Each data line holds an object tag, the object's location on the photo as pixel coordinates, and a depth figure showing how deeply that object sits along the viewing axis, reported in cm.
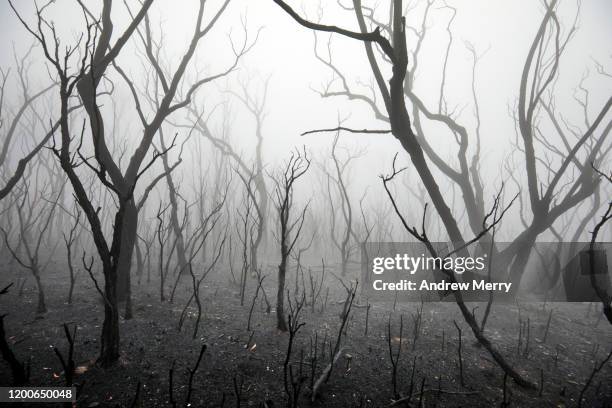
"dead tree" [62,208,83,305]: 426
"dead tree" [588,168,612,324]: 257
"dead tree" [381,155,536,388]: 256
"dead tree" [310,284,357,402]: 250
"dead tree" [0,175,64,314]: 391
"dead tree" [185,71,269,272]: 1150
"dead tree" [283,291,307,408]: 199
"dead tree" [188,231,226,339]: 342
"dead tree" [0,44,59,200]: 407
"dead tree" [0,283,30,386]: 207
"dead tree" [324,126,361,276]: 812
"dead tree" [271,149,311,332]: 361
